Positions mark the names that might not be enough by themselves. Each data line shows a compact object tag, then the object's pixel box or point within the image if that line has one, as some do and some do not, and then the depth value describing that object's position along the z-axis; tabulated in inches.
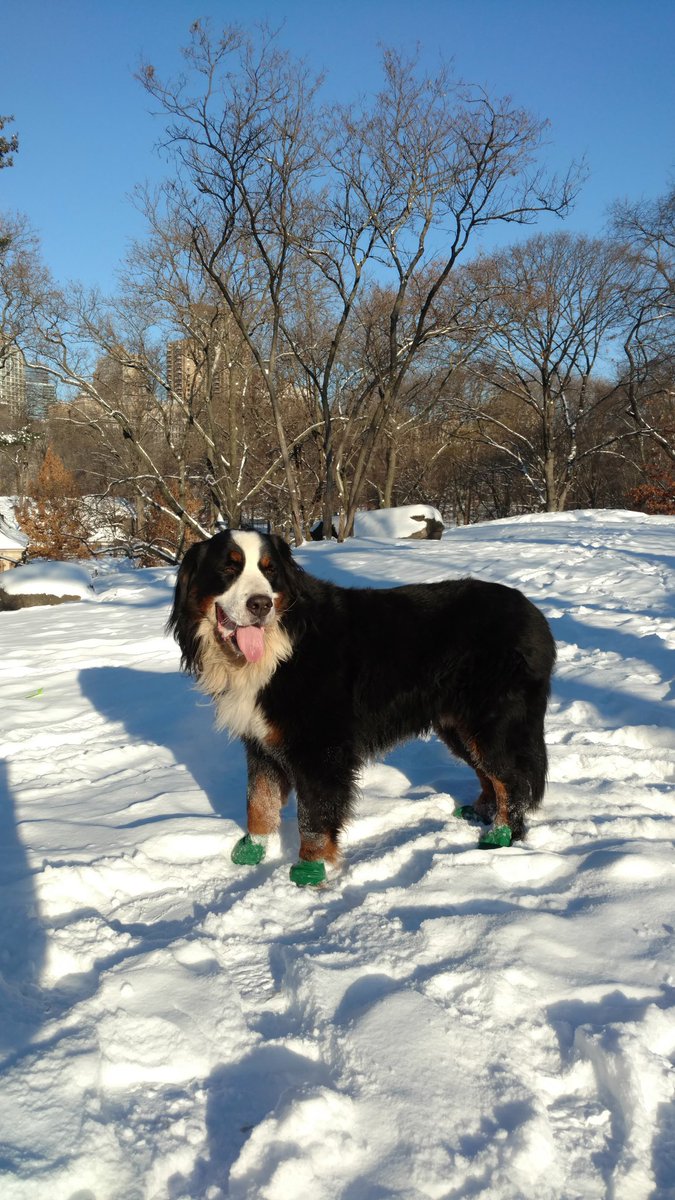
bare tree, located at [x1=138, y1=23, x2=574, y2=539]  645.9
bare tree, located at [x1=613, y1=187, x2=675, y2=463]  1045.8
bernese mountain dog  132.4
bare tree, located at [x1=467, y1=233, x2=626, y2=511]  1110.4
